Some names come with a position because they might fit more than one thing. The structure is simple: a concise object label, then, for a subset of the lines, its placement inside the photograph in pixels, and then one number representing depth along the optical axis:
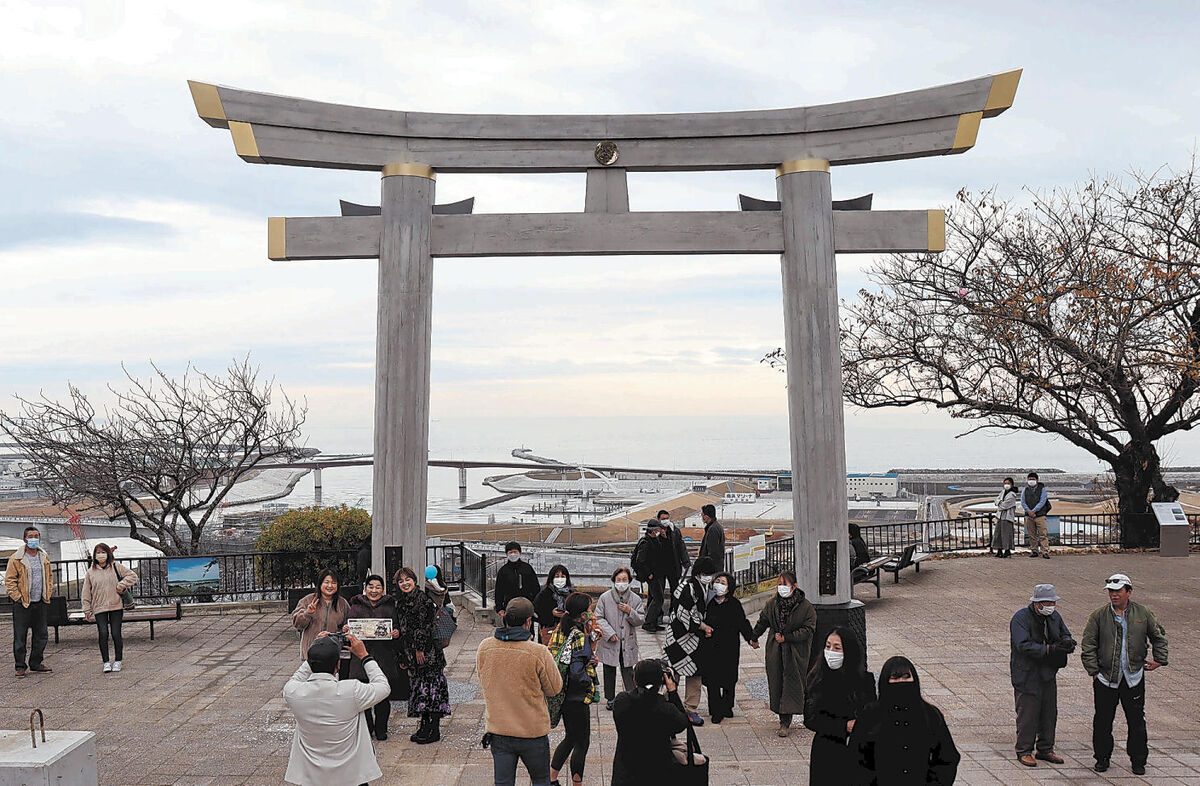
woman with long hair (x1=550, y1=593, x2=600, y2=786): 6.53
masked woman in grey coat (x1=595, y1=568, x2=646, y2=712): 8.53
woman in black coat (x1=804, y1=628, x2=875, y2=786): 5.31
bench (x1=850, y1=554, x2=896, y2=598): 13.97
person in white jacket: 5.19
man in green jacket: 7.10
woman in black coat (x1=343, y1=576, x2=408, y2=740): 8.12
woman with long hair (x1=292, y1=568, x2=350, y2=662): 7.97
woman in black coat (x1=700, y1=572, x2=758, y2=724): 8.32
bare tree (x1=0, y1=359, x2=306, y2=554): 17.77
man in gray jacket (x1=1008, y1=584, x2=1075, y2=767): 7.25
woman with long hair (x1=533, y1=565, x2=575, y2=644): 8.58
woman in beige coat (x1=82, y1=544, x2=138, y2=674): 10.50
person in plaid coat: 8.32
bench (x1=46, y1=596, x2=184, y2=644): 11.98
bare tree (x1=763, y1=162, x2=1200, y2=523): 18.02
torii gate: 10.12
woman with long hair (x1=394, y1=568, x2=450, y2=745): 7.95
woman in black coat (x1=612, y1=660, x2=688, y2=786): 4.82
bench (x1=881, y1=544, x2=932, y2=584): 15.67
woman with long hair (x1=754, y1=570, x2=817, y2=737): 8.17
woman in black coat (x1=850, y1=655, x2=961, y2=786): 4.63
